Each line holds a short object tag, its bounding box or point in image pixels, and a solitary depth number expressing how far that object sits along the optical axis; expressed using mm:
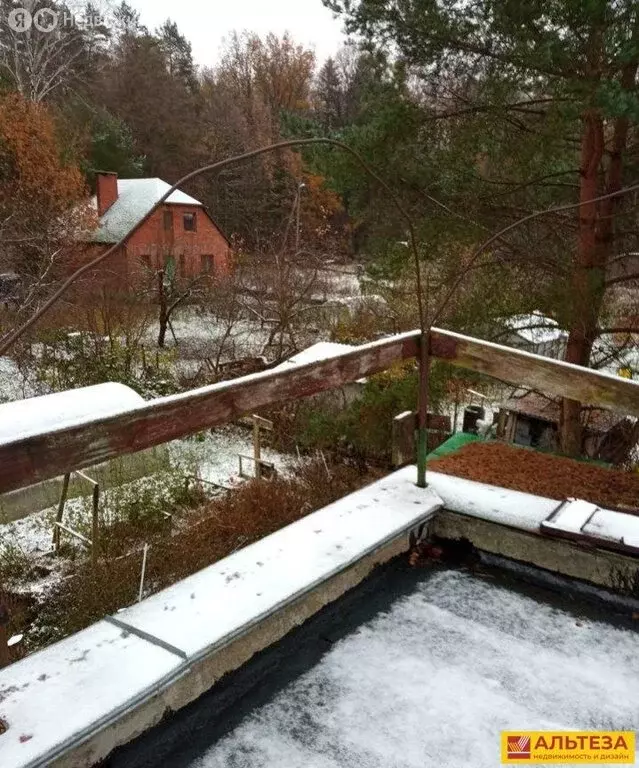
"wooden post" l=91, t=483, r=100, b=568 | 9820
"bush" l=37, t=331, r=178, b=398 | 17047
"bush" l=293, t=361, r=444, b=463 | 10852
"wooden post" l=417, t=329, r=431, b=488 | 2510
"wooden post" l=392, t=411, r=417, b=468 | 7680
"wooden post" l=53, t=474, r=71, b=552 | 11057
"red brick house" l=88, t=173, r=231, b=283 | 24547
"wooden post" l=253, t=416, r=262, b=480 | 13610
